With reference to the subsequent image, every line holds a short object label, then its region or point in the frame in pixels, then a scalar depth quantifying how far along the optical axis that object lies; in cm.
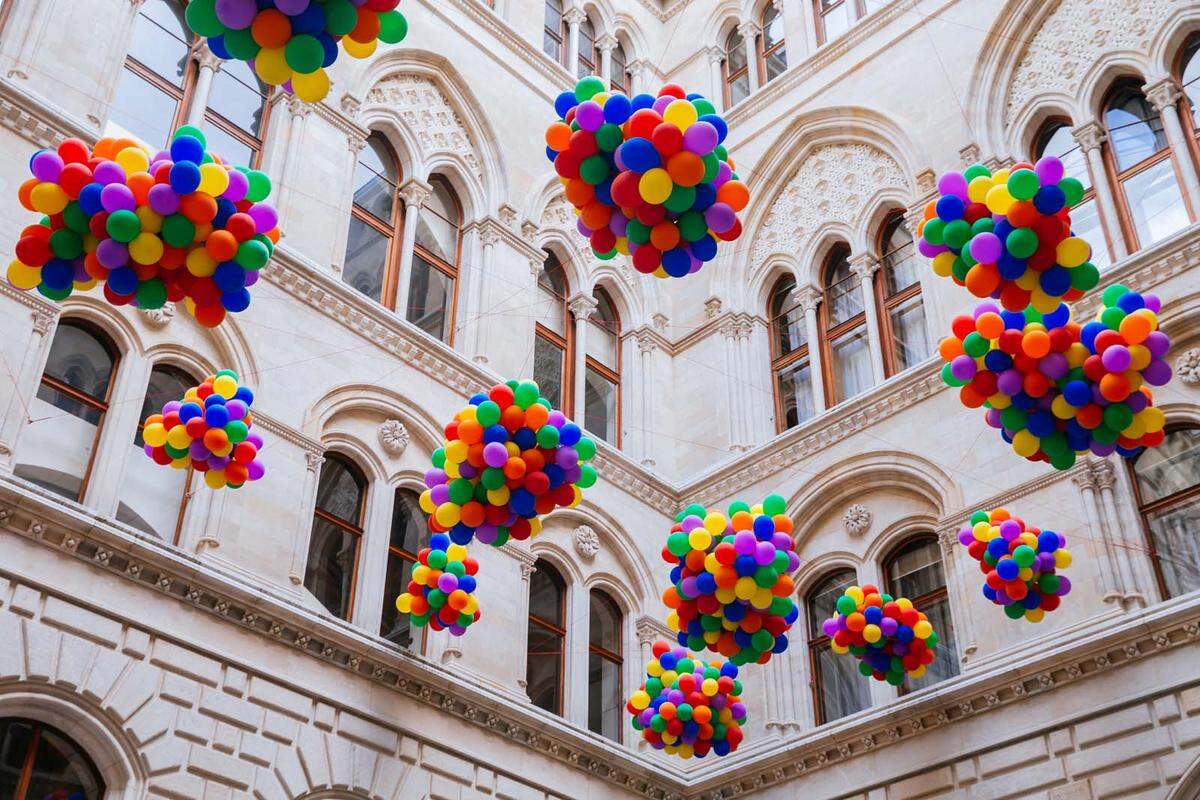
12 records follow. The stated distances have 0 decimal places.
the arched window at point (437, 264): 1669
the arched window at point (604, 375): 1855
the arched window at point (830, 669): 1545
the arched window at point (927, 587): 1471
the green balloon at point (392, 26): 802
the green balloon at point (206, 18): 773
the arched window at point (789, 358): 1839
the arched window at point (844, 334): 1772
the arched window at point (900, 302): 1712
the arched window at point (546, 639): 1525
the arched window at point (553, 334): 1798
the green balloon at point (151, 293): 859
